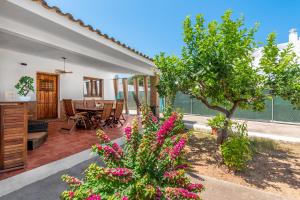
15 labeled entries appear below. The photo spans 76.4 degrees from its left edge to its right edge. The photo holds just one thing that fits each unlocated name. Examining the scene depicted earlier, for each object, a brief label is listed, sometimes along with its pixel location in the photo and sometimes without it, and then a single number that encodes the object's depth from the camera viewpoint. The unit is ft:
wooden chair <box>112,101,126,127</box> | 26.63
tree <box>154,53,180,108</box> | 17.28
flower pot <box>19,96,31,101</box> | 22.84
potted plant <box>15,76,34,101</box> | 22.74
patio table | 25.29
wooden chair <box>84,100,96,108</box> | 35.30
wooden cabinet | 10.95
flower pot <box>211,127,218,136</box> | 24.43
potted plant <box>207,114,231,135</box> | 21.35
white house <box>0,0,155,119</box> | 12.84
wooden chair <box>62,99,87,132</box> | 24.09
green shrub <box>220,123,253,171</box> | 13.06
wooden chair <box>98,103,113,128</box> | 23.95
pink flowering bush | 5.39
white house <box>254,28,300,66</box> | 43.24
